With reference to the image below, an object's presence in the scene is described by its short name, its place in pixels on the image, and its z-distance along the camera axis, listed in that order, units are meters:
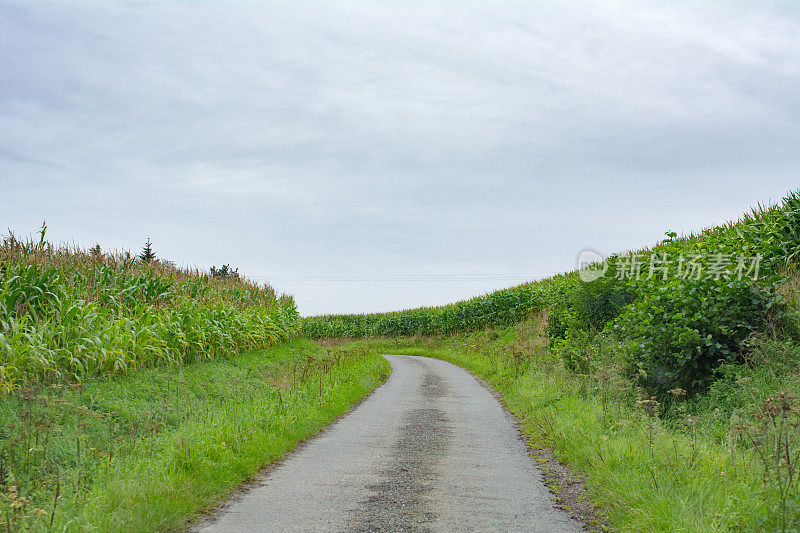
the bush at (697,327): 10.64
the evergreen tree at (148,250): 54.89
